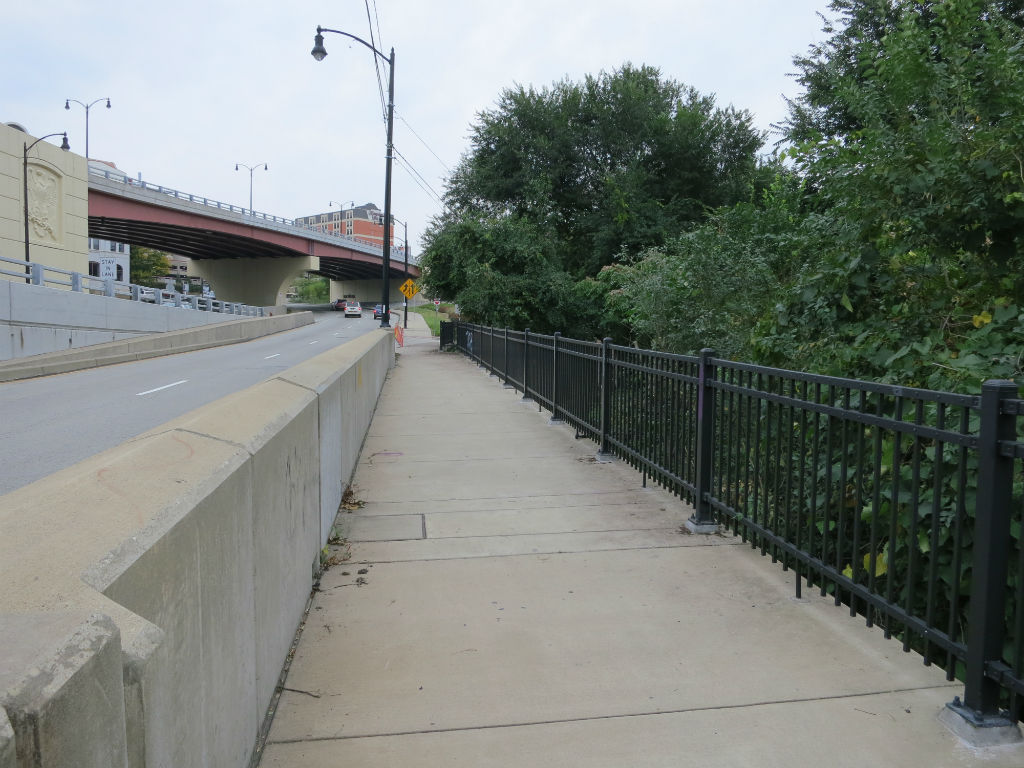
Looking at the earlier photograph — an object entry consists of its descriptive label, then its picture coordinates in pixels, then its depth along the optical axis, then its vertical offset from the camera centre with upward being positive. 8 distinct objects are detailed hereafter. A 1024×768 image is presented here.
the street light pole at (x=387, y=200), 26.72 +4.73
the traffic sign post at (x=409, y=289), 38.88 +2.07
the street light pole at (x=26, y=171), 30.44 +5.96
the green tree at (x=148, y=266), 95.22 +7.31
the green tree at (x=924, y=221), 4.62 +0.79
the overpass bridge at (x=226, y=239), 48.12 +7.18
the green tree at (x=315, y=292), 158.00 +7.29
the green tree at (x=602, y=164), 35.09 +8.20
